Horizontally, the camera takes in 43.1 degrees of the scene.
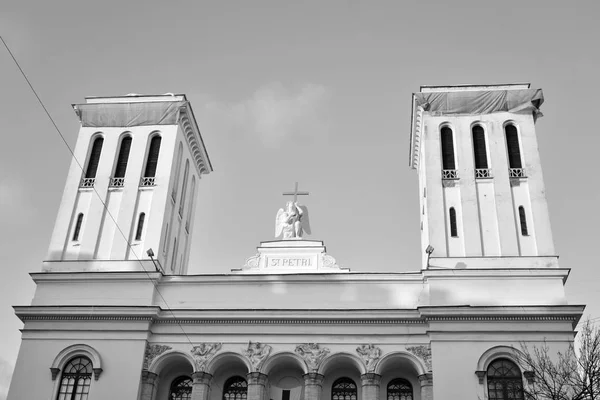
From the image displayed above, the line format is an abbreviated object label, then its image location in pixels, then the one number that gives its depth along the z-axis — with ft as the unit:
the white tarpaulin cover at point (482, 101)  107.04
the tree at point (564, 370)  74.84
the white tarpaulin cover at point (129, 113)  112.47
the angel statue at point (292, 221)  106.93
